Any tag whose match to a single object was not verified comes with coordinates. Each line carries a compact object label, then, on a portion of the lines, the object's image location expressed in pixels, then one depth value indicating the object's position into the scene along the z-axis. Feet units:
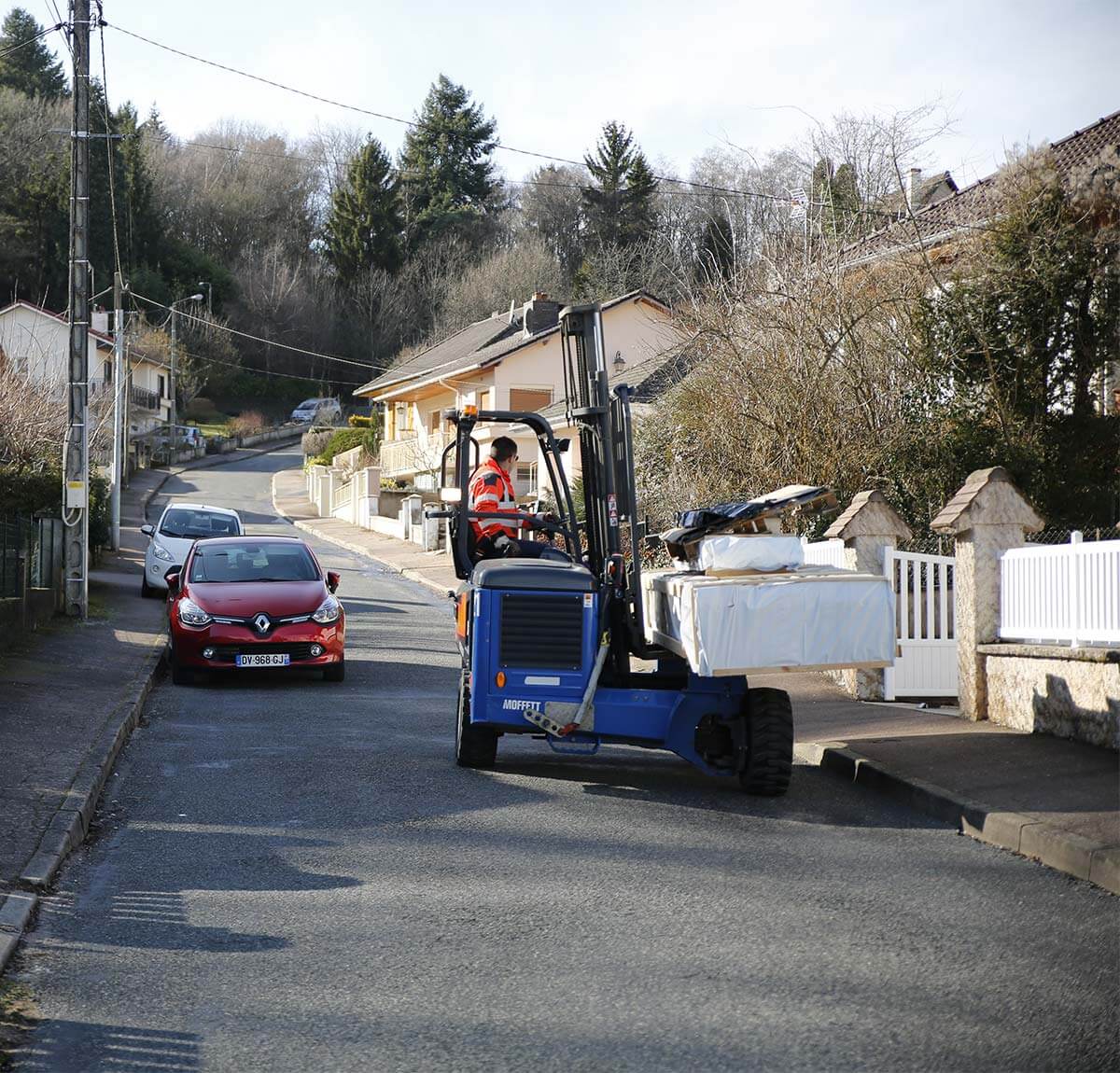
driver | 33.19
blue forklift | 29.66
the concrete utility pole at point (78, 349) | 64.08
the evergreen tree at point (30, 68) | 270.26
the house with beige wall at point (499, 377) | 150.10
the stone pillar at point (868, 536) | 45.09
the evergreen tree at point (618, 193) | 238.89
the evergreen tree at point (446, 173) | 276.41
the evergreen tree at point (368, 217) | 283.18
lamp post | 242.35
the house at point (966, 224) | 64.34
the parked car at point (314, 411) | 277.23
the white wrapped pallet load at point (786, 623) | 26.61
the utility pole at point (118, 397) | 117.39
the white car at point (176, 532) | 79.56
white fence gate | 45.60
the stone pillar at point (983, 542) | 38.83
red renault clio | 47.37
